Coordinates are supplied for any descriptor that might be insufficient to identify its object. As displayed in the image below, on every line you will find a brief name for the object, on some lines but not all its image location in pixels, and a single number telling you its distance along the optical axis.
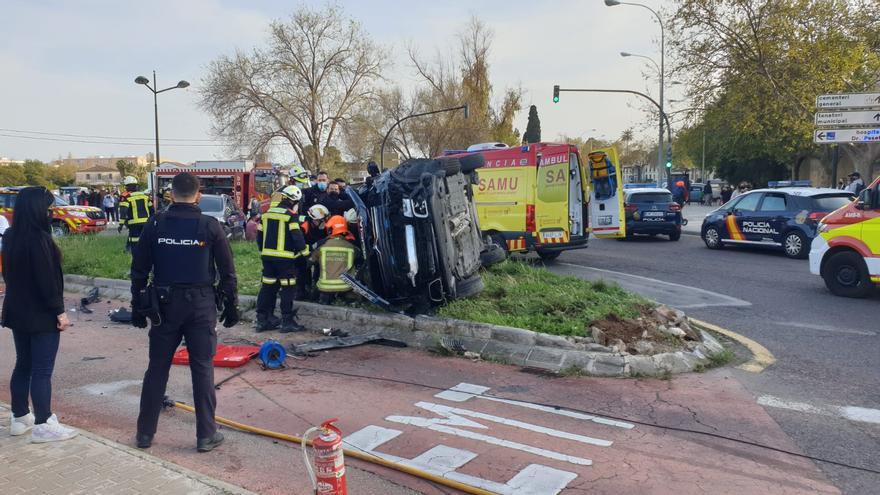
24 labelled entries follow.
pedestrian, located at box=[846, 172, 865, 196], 17.33
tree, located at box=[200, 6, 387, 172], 41.59
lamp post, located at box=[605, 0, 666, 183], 23.06
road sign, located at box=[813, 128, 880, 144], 15.51
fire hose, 3.77
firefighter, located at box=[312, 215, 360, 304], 8.14
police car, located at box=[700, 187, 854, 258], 14.12
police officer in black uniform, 4.30
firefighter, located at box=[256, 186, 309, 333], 7.61
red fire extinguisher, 3.12
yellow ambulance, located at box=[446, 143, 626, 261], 12.48
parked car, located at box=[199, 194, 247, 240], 18.27
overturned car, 7.17
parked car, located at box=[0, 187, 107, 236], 19.22
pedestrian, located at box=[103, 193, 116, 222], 31.44
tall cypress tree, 65.00
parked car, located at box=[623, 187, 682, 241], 18.22
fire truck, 29.80
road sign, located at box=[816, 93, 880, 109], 15.25
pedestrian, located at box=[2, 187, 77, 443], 4.44
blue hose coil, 6.29
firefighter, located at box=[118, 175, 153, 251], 11.19
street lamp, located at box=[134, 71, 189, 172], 31.98
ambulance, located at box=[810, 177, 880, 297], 9.29
